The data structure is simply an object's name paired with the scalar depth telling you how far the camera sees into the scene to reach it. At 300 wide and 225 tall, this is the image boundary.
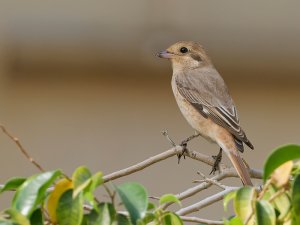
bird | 9.72
